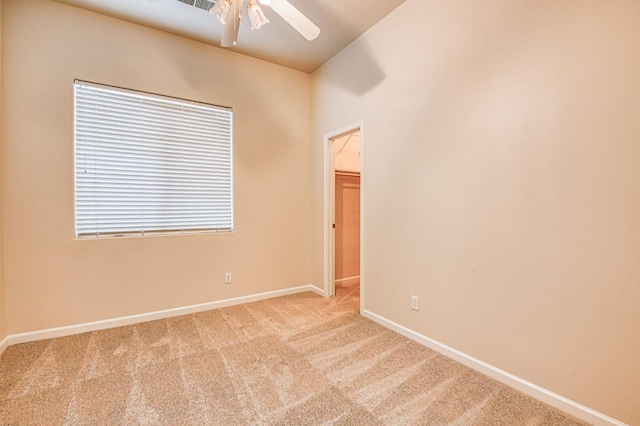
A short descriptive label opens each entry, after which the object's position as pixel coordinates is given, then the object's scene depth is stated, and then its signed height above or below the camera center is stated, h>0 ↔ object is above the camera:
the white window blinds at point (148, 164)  2.65 +0.47
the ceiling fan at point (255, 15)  1.78 +1.28
